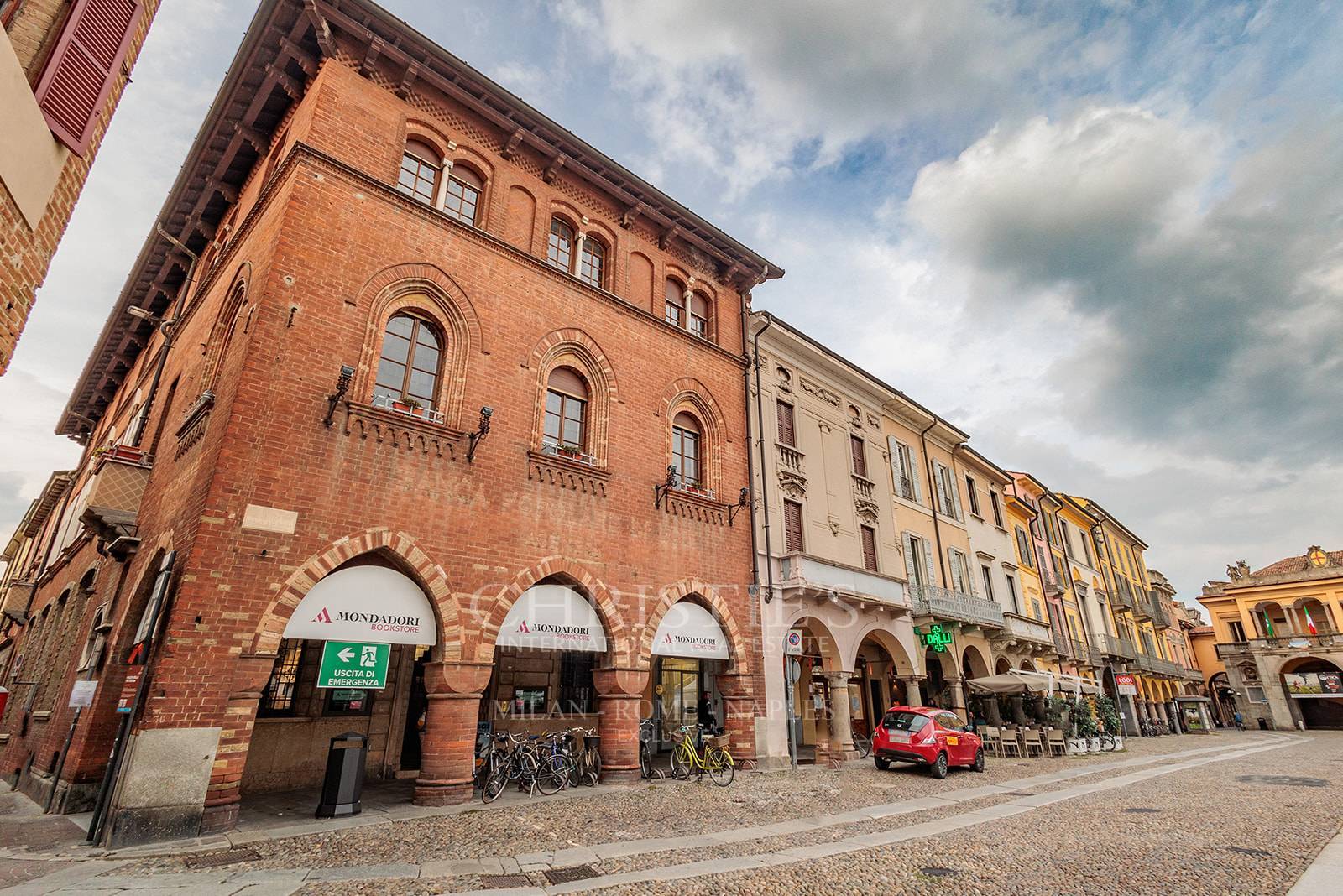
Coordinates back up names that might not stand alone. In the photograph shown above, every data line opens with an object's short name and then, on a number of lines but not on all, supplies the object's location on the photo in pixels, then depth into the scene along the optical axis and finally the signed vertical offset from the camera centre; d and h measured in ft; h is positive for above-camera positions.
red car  47.06 -3.43
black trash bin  28.71 -3.71
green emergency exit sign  29.45 +1.08
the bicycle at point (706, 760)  41.57 -4.27
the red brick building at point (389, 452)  29.07 +12.98
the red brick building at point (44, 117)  16.33 +14.56
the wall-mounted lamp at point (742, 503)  51.16 +14.36
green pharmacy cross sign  62.45 +5.07
